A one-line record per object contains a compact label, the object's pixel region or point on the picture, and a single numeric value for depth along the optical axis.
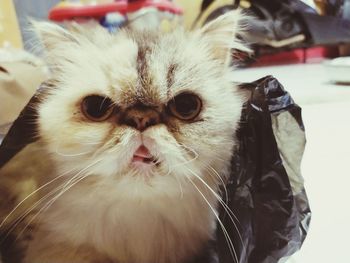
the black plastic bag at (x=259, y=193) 0.14
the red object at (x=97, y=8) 0.61
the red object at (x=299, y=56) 0.82
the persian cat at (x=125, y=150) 0.13
